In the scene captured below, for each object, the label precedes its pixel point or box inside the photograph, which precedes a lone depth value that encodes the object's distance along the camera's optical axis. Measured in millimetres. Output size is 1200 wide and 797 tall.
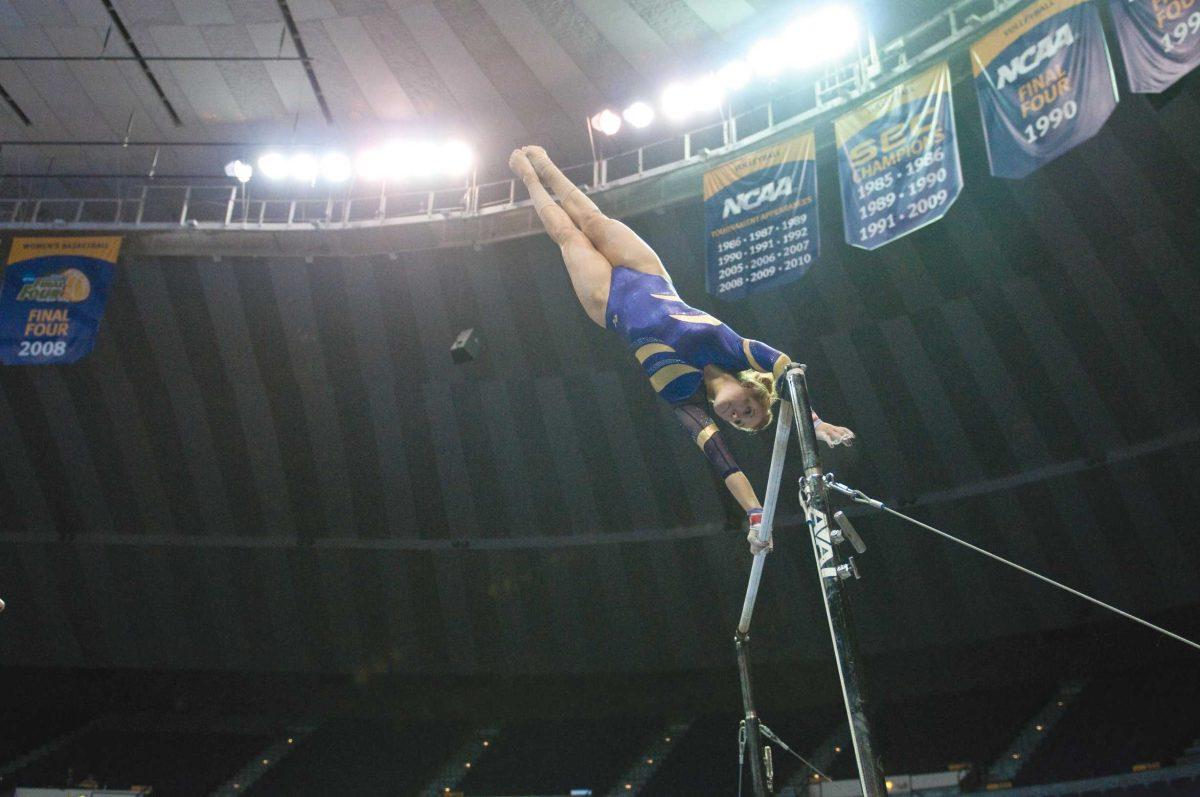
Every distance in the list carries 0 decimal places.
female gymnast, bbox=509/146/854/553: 4957
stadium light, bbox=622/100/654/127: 17297
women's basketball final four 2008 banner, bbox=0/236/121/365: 14781
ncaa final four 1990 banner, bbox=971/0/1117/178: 9977
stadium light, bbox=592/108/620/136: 17391
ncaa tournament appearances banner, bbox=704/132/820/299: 12422
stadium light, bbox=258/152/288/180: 18938
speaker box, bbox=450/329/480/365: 15102
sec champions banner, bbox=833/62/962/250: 11125
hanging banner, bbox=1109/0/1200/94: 9156
